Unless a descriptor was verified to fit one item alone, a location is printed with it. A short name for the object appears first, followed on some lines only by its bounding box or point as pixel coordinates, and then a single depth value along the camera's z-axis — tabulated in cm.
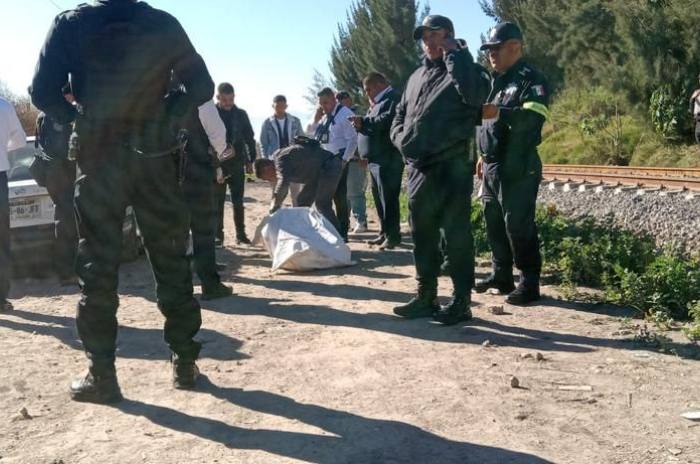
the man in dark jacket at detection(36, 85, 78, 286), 680
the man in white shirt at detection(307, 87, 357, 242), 938
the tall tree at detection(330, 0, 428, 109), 4503
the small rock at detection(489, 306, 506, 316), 558
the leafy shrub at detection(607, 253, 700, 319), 539
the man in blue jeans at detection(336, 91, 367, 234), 1022
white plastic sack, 750
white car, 765
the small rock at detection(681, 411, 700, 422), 351
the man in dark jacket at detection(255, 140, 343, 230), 863
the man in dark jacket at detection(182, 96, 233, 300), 616
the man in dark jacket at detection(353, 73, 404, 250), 809
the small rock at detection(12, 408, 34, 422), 370
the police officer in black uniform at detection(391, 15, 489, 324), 510
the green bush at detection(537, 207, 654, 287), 628
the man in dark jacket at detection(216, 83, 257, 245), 928
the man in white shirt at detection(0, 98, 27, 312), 610
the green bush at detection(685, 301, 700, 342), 473
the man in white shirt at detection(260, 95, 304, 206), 1055
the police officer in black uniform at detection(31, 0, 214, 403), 375
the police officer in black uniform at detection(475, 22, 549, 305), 565
